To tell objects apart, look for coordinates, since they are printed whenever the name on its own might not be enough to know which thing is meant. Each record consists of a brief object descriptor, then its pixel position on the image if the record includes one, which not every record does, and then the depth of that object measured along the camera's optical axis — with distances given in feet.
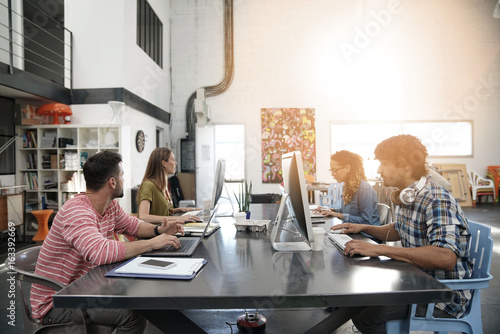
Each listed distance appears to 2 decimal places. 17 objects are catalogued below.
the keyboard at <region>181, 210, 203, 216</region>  8.94
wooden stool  15.85
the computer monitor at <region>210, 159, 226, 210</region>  6.77
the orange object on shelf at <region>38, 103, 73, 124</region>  16.33
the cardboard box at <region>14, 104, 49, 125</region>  17.03
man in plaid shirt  4.36
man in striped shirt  4.38
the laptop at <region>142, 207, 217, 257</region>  4.74
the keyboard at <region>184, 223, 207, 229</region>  6.66
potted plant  8.14
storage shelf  17.19
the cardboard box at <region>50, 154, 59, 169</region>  17.47
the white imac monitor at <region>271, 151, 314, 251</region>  4.32
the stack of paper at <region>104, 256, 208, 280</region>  3.84
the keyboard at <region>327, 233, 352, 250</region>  5.24
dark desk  3.34
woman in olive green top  8.34
